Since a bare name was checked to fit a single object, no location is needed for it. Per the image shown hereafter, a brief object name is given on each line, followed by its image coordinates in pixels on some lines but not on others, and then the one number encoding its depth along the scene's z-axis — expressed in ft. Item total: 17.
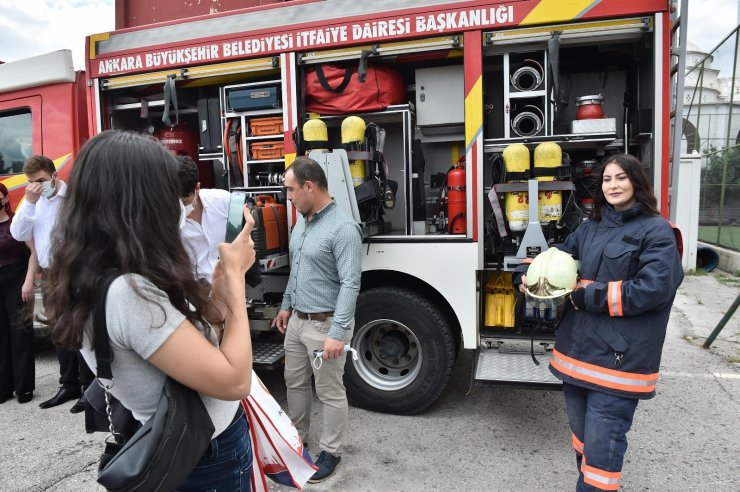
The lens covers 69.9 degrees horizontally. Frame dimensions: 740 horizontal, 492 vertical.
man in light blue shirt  9.32
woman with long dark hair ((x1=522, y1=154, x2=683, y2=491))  7.08
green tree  32.81
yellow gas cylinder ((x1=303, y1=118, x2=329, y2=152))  11.97
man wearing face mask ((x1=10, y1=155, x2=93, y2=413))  12.44
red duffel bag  12.21
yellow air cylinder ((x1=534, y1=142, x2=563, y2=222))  10.75
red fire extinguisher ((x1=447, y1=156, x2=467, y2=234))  11.89
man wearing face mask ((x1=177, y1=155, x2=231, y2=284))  9.84
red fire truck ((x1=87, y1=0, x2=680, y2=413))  10.96
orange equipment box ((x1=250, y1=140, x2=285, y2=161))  13.64
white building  33.55
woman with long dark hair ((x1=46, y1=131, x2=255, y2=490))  3.70
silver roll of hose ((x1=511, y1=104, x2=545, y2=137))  11.76
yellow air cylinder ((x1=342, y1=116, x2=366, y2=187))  11.85
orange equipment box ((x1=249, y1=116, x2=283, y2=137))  13.55
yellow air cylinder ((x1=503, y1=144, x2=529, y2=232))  10.93
